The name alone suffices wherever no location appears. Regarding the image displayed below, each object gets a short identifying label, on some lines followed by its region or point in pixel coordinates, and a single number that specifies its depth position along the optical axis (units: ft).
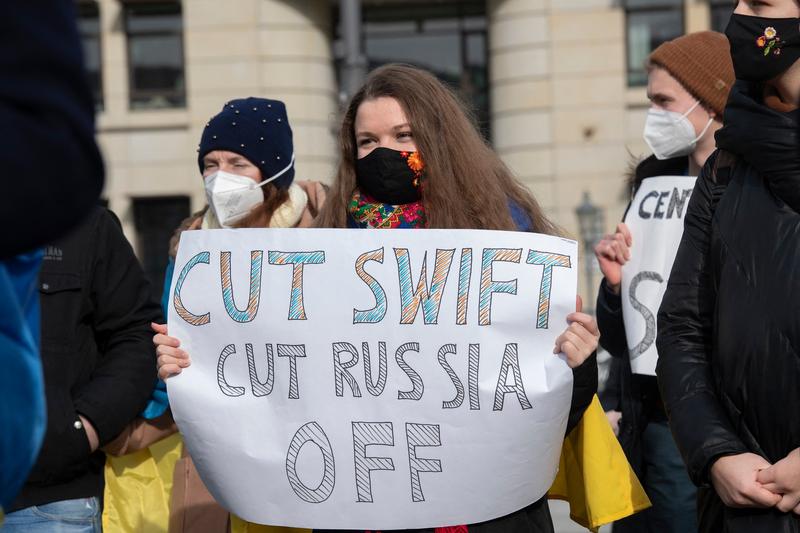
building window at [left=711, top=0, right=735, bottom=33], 121.70
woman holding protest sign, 17.88
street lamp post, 108.27
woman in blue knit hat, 24.52
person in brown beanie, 22.45
